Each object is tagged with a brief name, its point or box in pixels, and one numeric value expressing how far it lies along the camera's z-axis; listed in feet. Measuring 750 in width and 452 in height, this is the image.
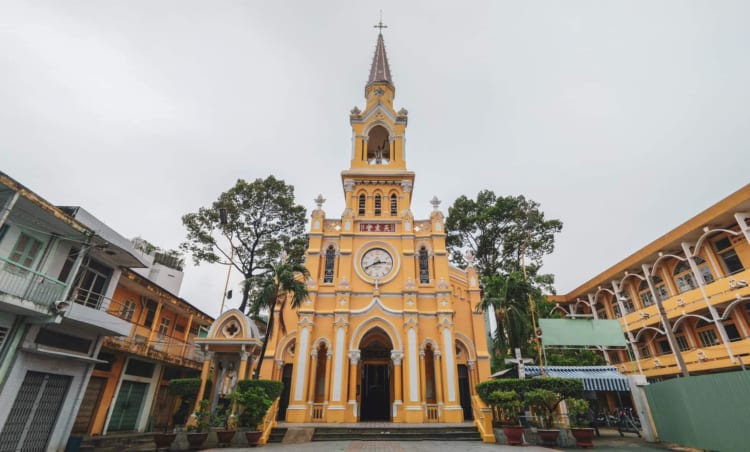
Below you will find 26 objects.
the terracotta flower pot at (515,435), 37.32
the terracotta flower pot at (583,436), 37.50
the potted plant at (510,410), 37.40
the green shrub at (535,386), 38.75
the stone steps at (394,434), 40.27
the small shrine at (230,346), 41.27
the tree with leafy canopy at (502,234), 75.96
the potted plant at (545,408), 37.19
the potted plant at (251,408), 36.99
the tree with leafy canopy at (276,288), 43.83
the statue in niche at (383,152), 75.89
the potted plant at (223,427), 34.50
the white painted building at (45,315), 29.04
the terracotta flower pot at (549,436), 37.06
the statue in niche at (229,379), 44.67
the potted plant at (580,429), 37.52
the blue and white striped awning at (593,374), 48.73
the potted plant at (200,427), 33.60
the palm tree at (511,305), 49.78
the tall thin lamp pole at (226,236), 55.06
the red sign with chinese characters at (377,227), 63.57
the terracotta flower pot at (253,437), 35.09
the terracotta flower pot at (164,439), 33.09
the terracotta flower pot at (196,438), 33.49
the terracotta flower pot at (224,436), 34.40
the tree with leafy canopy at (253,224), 65.21
